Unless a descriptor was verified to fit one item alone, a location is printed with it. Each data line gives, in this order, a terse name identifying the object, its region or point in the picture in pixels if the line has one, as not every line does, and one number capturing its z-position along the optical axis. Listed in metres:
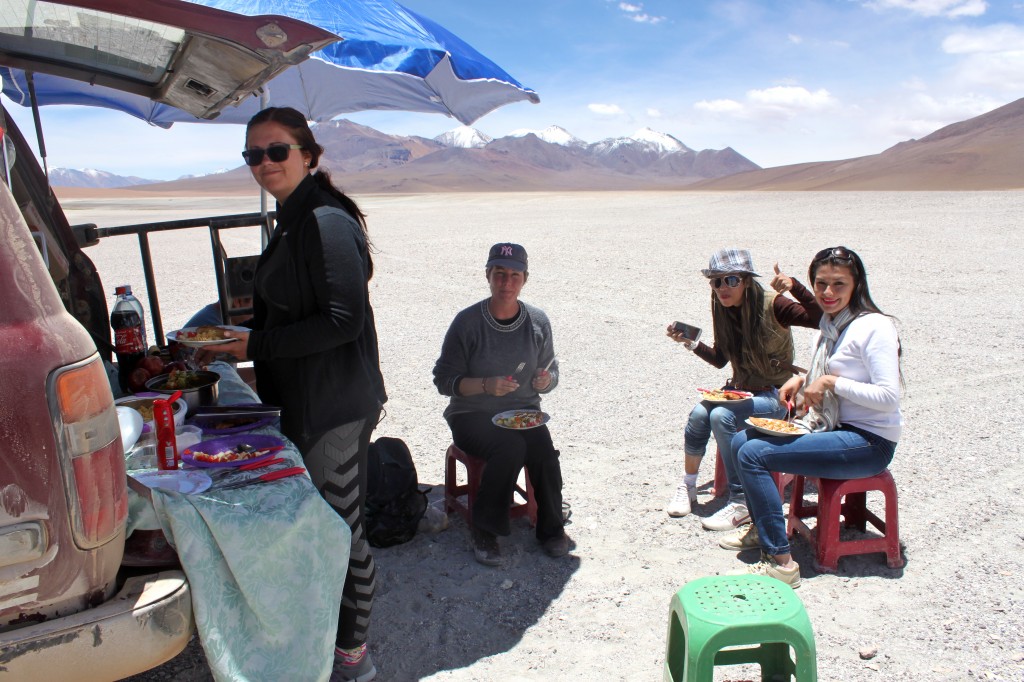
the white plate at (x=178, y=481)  2.12
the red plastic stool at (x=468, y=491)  3.89
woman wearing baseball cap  3.65
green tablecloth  2.01
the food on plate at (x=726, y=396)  4.09
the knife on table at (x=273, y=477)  2.20
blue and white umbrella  3.78
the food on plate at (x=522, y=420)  3.65
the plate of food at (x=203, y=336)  2.55
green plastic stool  2.20
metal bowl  2.87
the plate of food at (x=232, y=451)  2.35
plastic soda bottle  3.16
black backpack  3.79
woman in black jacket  2.43
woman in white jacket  3.33
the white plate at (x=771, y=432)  3.51
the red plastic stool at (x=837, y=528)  3.49
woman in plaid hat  4.03
